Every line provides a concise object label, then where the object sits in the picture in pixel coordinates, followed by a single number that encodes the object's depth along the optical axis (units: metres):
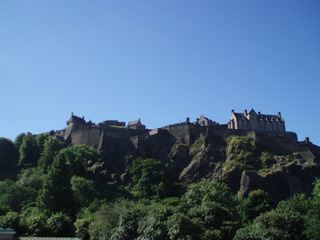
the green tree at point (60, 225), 53.56
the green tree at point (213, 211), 45.28
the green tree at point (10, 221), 53.12
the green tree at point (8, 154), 95.62
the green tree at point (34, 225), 52.62
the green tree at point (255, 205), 56.97
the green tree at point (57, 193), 62.29
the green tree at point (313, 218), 39.96
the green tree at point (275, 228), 41.31
